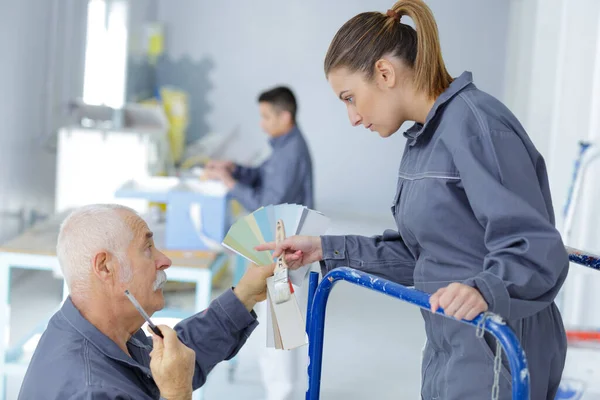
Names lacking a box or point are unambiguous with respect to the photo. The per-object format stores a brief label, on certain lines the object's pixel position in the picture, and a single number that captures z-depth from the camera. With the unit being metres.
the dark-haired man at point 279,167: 4.32
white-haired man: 2.32
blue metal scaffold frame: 2.11
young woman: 2.18
